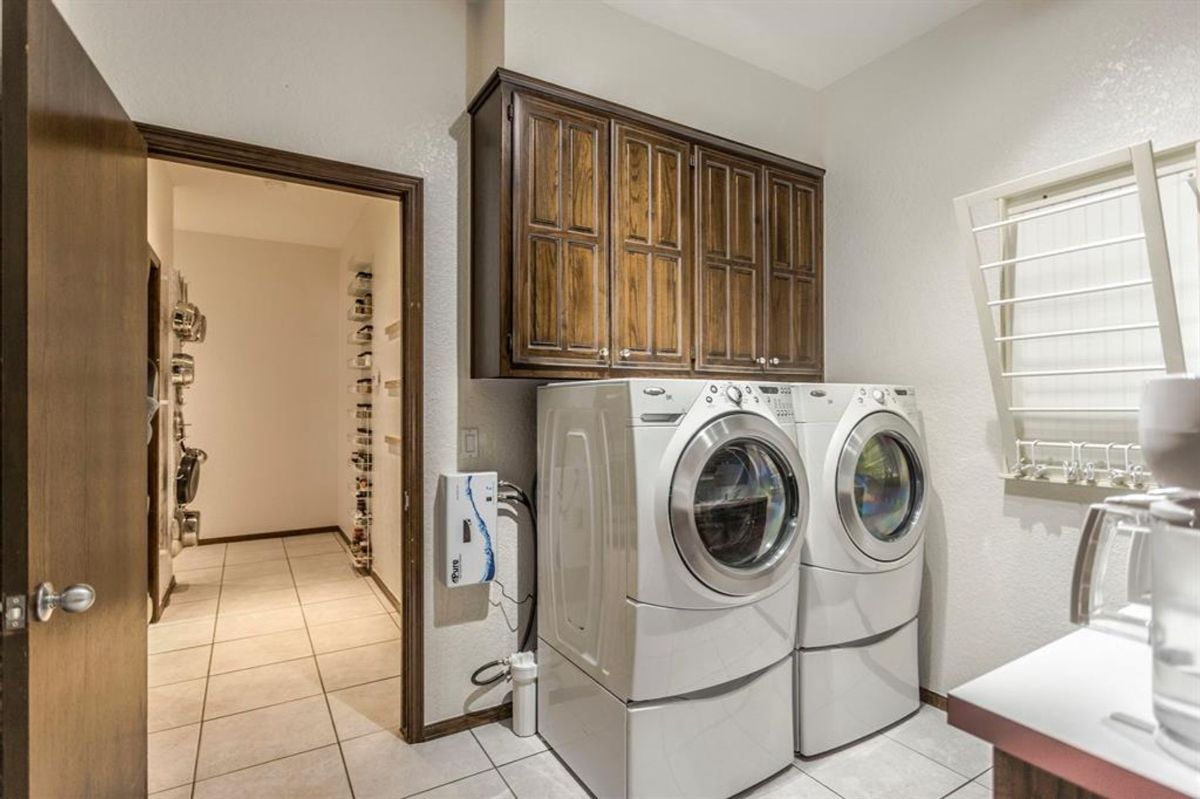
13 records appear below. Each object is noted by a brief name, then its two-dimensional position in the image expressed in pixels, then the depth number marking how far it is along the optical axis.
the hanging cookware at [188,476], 4.22
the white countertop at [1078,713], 0.62
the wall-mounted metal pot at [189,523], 4.41
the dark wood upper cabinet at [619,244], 2.12
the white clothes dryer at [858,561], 2.21
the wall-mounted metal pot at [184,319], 4.14
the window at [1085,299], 1.91
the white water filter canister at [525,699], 2.36
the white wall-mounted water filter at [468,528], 2.27
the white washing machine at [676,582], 1.81
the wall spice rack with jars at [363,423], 4.56
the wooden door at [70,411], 1.08
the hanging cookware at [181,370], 4.15
